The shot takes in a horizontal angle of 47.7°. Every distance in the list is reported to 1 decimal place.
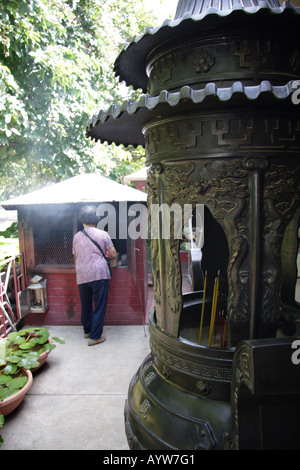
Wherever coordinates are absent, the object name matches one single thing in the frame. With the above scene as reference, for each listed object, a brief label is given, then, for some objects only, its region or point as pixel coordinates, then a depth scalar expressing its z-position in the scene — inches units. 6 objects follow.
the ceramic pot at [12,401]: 133.6
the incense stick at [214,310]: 111.7
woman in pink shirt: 202.1
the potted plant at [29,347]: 157.6
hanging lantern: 225.8
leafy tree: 246.4
